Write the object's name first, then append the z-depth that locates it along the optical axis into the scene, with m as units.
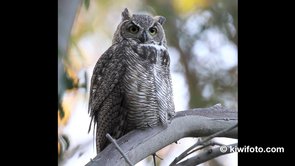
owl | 12.05
